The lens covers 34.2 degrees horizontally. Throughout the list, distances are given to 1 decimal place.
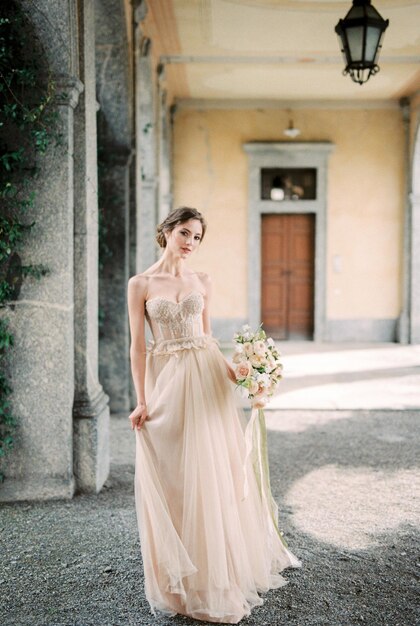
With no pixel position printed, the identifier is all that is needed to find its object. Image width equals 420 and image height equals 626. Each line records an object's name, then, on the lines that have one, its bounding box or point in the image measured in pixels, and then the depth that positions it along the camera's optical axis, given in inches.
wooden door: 516.7
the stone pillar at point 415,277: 490.6
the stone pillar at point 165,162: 406.9
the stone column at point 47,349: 166.4
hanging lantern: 212.8
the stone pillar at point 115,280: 260.2
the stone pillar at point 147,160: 296.4
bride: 110.9
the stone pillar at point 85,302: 172.1
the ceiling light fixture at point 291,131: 484.7
